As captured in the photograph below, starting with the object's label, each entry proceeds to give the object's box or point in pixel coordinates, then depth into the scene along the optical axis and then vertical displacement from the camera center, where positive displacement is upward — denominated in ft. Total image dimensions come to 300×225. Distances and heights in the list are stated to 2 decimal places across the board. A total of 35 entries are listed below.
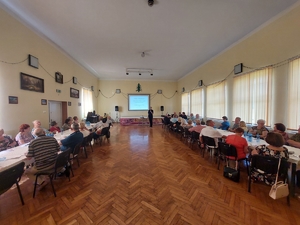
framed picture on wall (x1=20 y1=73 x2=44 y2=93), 13.41 +2.87
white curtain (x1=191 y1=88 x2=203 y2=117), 28.63 +1.36
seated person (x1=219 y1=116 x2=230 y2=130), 18.23 -2.35
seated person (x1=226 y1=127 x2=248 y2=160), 9.66 -2.68
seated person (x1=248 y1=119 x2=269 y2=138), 13.15 -2.22
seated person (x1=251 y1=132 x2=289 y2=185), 7.34 -2.49
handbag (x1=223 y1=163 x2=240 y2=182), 9.25 -4.72
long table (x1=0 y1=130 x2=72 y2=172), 6.86 -2.73
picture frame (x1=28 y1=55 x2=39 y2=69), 14.13 +5.27
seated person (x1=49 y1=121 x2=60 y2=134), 15.05 -2.28
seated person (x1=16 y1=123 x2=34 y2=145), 11.03 -2.25
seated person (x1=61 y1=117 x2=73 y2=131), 16.14 -2.00
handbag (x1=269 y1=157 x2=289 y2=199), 6.63 -4.22
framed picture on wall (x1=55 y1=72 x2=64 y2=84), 19.06 +4.63
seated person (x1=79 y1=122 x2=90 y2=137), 14.50 -2.48
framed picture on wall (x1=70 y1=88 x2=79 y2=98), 23.47 +2.94
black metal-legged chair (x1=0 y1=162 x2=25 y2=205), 5.80 -3.07
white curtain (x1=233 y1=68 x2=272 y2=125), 14.16 +1.36
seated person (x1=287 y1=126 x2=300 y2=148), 9.84 -2.64
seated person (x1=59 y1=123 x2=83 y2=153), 10.74 -2.61
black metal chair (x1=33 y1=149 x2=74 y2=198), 7.89 -3.50
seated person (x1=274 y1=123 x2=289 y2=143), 10.90 -1.87
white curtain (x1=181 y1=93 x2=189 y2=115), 35.99 +1.43
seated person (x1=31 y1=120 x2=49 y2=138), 12.53 -1.41
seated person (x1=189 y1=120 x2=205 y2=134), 15.59 -2.53
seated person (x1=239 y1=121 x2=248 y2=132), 14.76 -1.95
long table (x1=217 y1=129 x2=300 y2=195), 7.13 -2.88
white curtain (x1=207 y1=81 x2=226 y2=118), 21.52 +1.26
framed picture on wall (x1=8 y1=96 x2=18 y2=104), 12.06 +0.91
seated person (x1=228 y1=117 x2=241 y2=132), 16.97 -1.91
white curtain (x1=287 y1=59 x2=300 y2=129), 11.29 +1.03
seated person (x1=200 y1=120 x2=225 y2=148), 12.67 -2.45
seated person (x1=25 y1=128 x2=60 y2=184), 7.72 -2.62
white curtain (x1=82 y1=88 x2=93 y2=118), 29.18 +1.71
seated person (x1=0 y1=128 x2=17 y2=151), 10.11 -2.63
